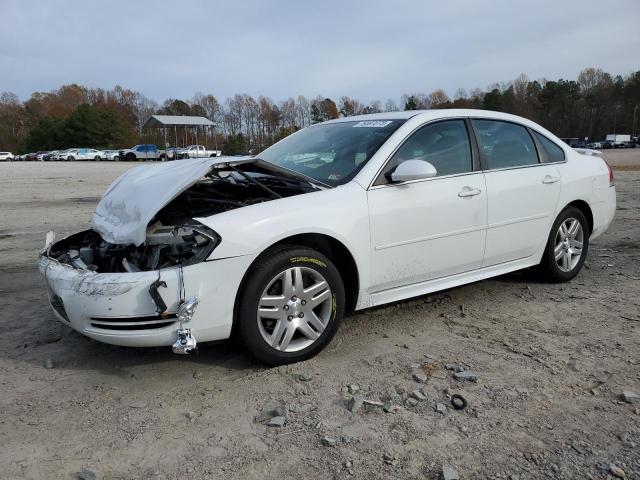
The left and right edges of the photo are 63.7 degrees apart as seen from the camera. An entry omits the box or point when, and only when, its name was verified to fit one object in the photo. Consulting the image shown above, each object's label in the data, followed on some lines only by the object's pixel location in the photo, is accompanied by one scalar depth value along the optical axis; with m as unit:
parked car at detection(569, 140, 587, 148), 78.36
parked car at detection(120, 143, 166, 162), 58.09
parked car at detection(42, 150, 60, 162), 62.81
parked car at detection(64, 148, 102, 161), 60.96
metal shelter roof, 59.47
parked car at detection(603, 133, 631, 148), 82.94
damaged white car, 2.91
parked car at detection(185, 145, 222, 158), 50.73
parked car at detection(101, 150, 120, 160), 61.19
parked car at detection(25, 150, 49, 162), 65.24
